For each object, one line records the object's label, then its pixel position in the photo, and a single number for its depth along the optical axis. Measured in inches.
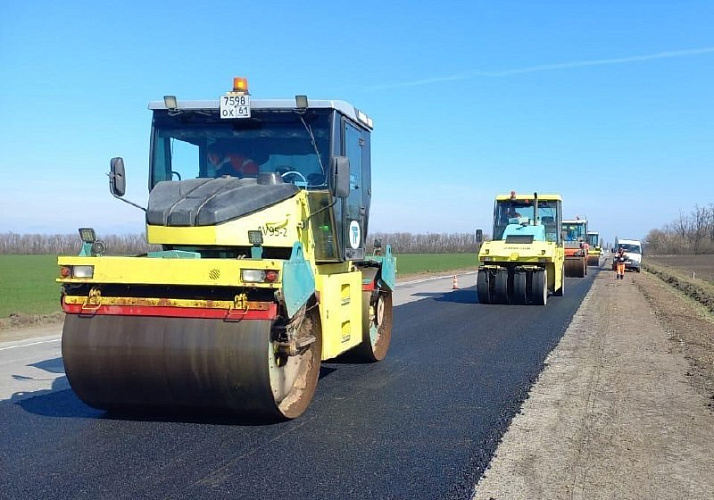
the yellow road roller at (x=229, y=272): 219.8
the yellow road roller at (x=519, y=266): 725.3
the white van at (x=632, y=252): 1659.7
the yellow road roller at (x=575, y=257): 1301.7
